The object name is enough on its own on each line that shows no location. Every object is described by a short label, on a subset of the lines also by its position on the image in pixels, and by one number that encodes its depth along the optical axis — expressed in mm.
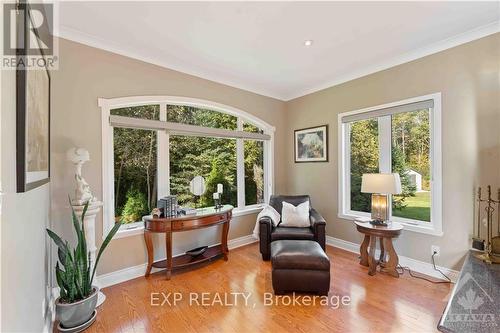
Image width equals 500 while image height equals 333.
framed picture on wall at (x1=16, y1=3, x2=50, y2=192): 1045
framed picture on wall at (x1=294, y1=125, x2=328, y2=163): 3869
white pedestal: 2178
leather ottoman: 2246
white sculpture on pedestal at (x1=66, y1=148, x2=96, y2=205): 2162
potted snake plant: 1803
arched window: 2695
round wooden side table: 2635
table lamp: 2656
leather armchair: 3027
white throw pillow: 3333
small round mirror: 3342
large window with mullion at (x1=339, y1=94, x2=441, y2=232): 2799
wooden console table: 2629
